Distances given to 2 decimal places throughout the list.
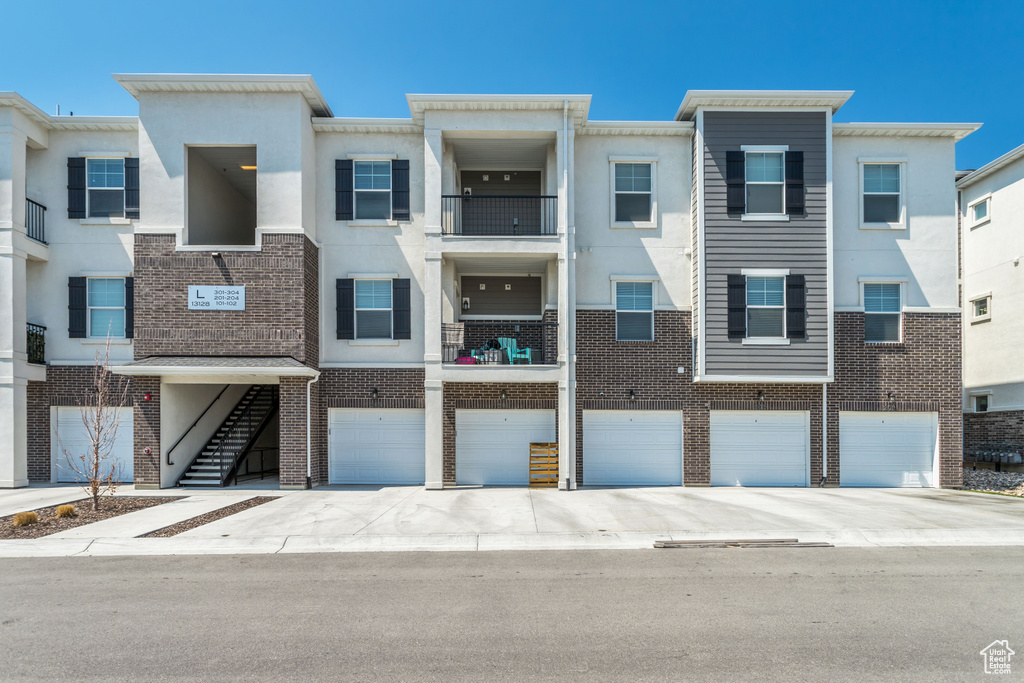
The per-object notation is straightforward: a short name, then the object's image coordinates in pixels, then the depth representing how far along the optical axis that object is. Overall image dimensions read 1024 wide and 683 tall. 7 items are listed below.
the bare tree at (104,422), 15.52
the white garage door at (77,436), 16.14
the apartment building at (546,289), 15.01
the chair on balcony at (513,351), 15.40
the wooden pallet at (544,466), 15.30
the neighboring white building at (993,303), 17.58
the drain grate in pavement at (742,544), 9.55
